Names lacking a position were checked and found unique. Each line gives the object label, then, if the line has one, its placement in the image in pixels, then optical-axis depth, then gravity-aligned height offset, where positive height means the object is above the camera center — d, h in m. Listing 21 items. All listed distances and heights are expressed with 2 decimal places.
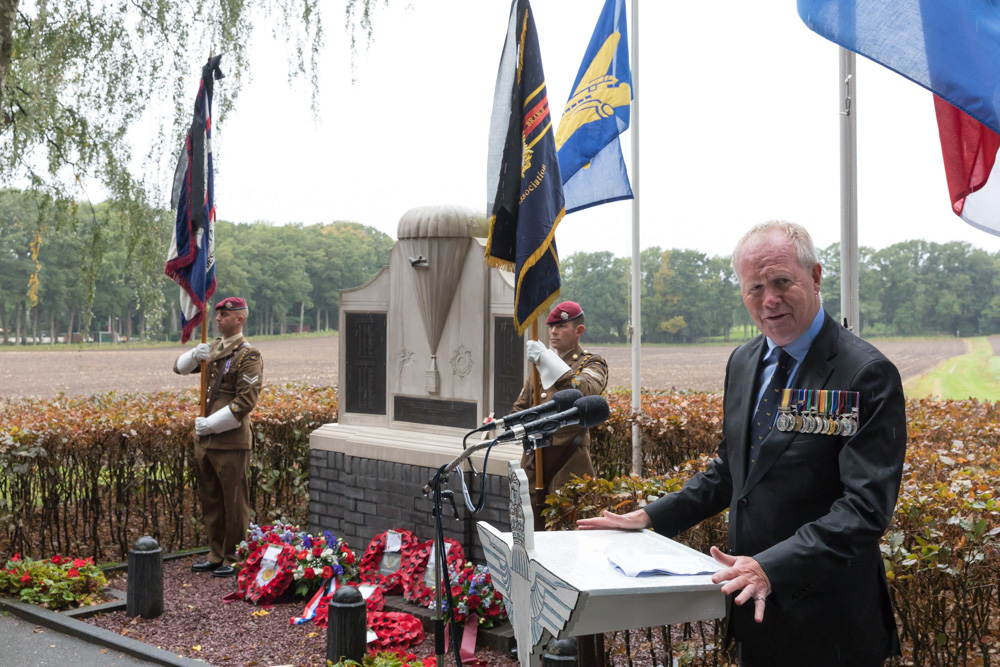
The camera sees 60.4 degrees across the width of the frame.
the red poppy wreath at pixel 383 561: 5.66 -1.61
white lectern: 1.79 -0.58
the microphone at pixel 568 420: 2.23 -0.26
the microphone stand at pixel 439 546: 2.54 -0.67
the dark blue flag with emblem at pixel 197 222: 6.92 +0.84
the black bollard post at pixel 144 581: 5.51 -1.65
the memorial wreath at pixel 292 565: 5.91 -1.68
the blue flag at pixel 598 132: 5.81 +1.30
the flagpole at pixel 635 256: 6.39 +0.50
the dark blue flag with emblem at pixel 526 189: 4.78 +0.76
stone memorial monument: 5.95 -0.41
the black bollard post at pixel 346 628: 4.36 -1.55
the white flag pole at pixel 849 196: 3.57 +0.53
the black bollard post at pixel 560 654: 3.41 -1.32
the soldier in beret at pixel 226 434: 6.58 -0.85
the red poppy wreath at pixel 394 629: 4.83 -1.76
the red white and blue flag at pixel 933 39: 2.31 +0.78
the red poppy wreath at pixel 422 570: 5.36 -1.60
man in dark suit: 1.84 -0.38
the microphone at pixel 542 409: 2.35 -0.24
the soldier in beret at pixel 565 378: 4.92 -0.32
